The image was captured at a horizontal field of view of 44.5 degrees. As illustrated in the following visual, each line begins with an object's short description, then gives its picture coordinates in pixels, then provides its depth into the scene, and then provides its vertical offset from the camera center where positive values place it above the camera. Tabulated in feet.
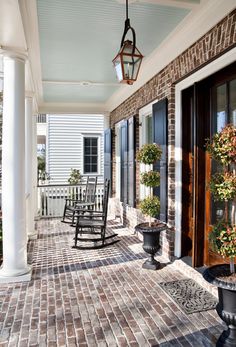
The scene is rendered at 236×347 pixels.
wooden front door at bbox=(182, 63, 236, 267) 10.80 +0.71
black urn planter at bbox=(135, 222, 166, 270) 12.37 -3.13
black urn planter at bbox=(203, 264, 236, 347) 6.66 -3.21
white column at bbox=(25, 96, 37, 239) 18.03 +0.46
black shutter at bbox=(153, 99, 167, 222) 13.73 +1.36
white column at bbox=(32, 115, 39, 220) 20.53 +0.02
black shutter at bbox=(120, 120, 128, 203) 20.62 +0.62
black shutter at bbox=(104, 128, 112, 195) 25.63 +1.28
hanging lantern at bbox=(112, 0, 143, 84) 9.16 +3.46
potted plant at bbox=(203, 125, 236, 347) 6.73 -1.67
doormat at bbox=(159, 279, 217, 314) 9.27 -4.43
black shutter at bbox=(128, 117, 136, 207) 18.85 +0.39
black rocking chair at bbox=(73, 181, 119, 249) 16.00 -3.18
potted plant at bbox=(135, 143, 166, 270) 12.50 -1.72
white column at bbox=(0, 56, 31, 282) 11.46 -0.03
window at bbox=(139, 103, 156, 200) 17.63 +2.35
